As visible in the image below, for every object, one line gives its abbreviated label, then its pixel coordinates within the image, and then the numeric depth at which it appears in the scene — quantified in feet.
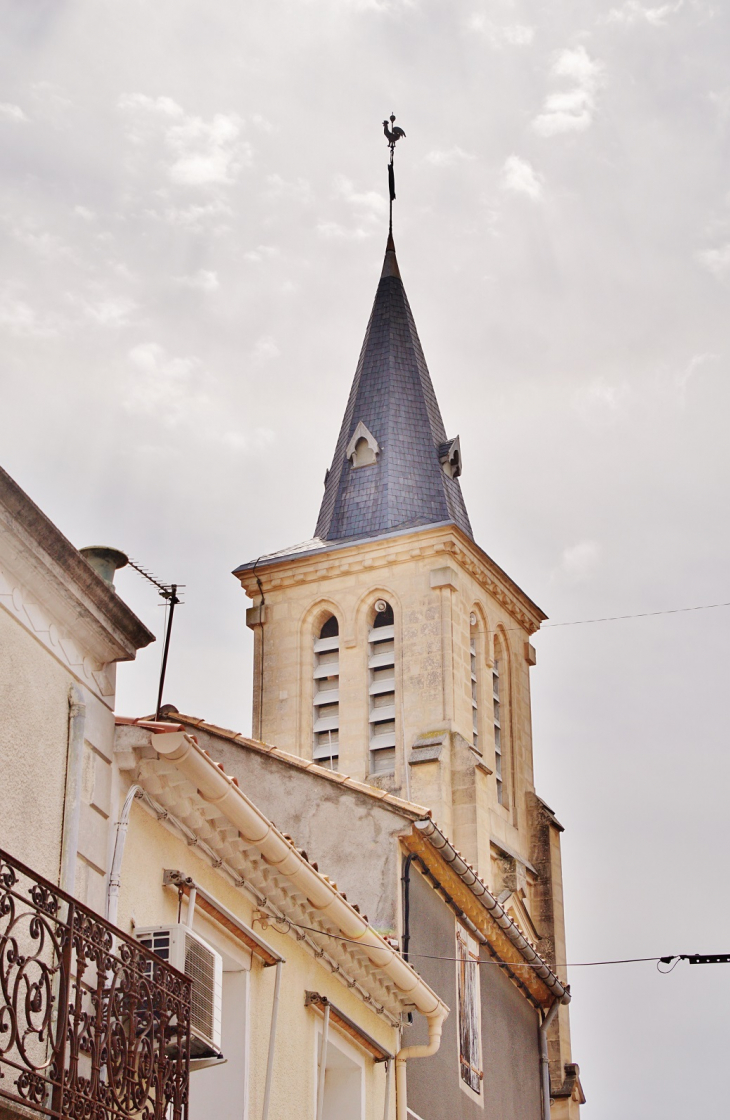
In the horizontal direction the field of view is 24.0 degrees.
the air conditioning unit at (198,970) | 30.25
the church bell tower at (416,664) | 113.19
